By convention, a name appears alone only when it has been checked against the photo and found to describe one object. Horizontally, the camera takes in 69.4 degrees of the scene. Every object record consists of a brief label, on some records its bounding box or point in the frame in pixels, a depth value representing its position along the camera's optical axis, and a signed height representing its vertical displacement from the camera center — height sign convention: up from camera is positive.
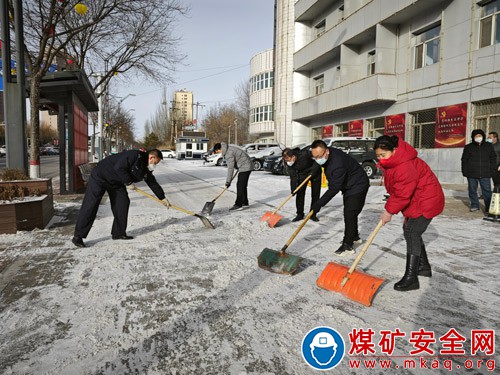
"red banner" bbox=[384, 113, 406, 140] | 17.73 +1.77
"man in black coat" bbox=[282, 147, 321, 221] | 7.07 -0.18
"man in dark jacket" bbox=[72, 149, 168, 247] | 5.02 -0.33
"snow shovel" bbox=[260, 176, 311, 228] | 6.44 -1.08
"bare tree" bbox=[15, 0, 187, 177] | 9.53 +4.62
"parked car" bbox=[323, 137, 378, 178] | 15.22 +0.47
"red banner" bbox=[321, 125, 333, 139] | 24.61 +1.92
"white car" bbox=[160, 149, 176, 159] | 50.16 +0.44
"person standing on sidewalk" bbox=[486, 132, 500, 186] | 8.04 +0.43
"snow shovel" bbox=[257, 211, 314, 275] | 3.95 -1.15
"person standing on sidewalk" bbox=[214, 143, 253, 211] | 8.20 -0.19
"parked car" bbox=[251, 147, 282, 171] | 21.19 +0.07
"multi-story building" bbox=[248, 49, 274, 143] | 44.50 +7.87
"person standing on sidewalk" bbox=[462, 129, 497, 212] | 7.49 -0.05
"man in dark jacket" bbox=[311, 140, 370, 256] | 4.73 -0.36
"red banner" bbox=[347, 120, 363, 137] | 21.10 +1.84
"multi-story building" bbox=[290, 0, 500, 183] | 13.80 +4.11
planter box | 5.57 -0.89
